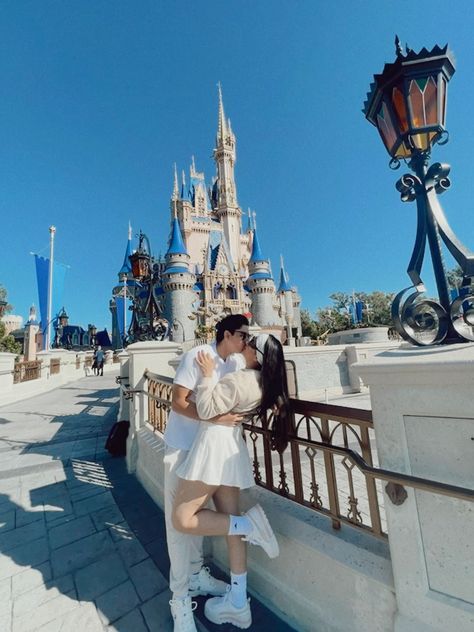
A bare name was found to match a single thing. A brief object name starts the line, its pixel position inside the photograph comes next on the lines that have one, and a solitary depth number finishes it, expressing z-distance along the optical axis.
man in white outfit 1.82
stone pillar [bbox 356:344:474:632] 1.24
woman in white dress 1.71
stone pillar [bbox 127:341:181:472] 4.52
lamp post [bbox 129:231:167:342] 6.91
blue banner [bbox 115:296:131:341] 31.64
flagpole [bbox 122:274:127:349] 30.84
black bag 5.14
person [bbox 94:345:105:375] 21.25
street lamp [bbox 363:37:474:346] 1.64
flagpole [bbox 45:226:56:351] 17.69
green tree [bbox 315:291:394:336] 46.71
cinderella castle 40.12
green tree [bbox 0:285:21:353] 30.43
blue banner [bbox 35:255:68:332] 17.70
